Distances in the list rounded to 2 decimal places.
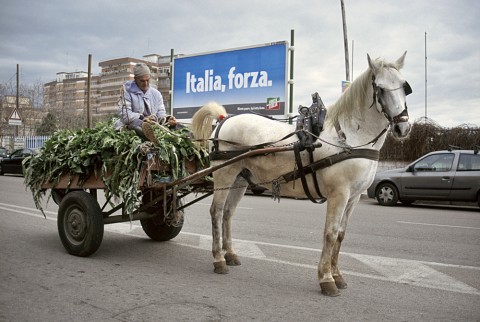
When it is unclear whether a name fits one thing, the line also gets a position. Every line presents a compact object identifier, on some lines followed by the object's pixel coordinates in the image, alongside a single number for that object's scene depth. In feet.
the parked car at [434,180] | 39.78
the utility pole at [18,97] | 122.59
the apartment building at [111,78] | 352.28
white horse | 13.84
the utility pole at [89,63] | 104.40
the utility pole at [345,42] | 62.32
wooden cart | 17.57
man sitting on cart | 18.99
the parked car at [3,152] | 101.30
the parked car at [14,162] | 77.10
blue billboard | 59.98
